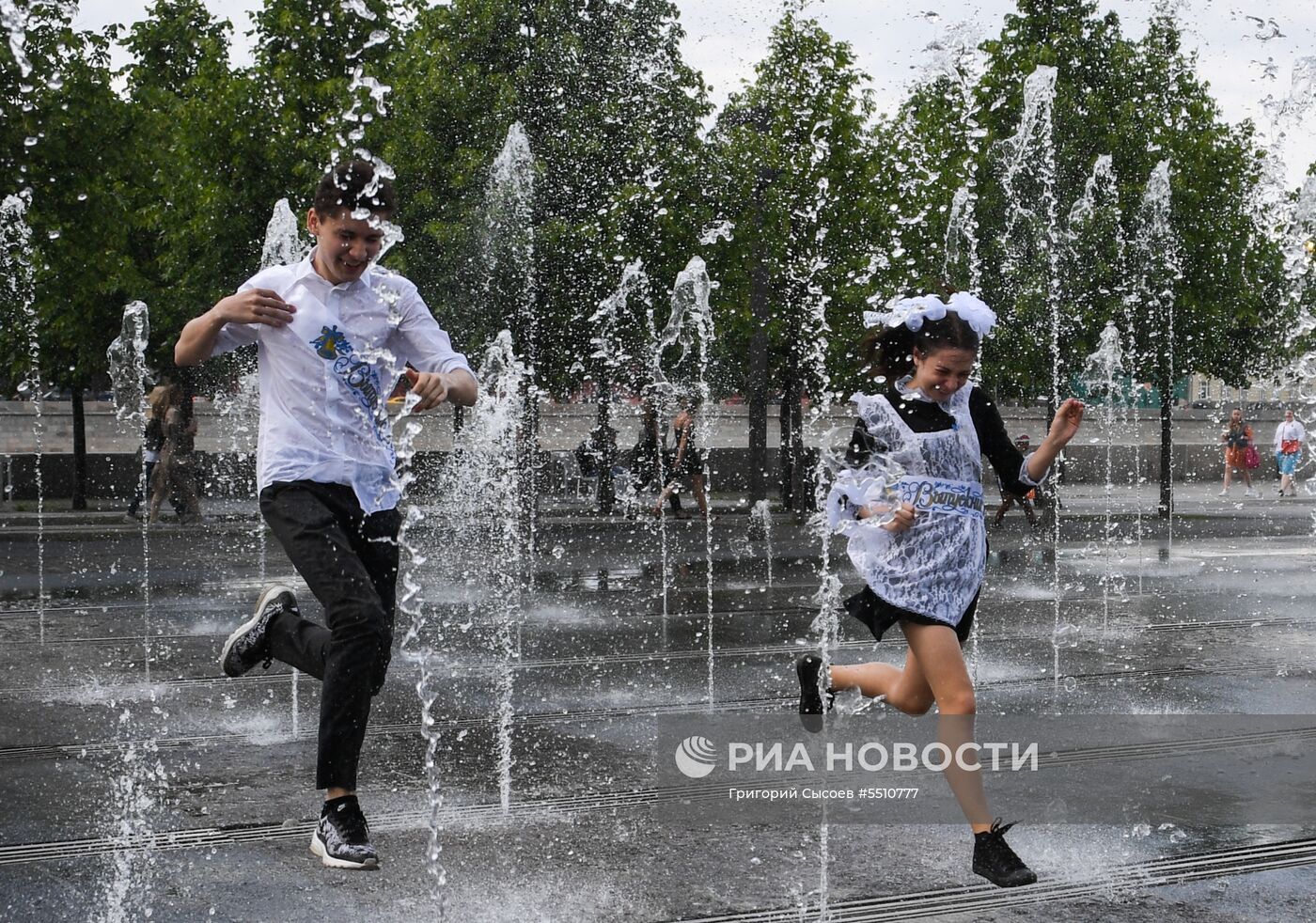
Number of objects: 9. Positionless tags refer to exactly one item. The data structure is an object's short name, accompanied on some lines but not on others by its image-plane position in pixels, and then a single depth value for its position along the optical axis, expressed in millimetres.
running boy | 4371
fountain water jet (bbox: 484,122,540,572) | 23172
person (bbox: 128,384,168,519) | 22438
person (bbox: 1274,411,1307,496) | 34344
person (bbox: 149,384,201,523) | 22312
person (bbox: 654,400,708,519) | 22156
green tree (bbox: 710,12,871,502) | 23891
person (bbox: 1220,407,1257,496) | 35531
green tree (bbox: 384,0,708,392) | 23703
